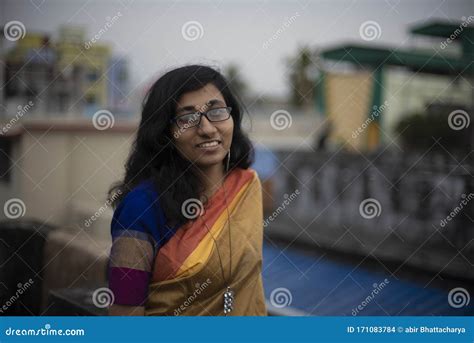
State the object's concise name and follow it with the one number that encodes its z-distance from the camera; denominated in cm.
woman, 228
